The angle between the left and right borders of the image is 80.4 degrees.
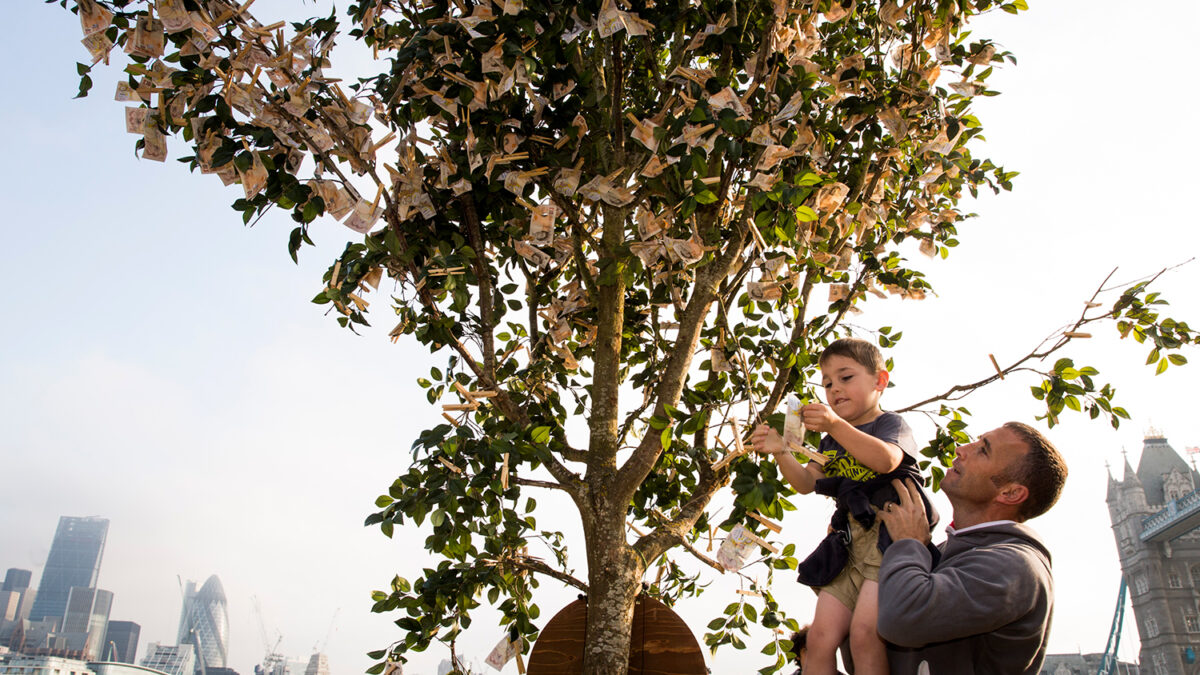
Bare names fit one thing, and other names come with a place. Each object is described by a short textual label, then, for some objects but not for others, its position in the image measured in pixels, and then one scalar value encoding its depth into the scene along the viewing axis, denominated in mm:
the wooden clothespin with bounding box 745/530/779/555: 2459
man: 1513
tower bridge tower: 52125
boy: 1947
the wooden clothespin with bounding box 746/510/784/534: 2359
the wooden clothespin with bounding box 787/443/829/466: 1962
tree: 2250
